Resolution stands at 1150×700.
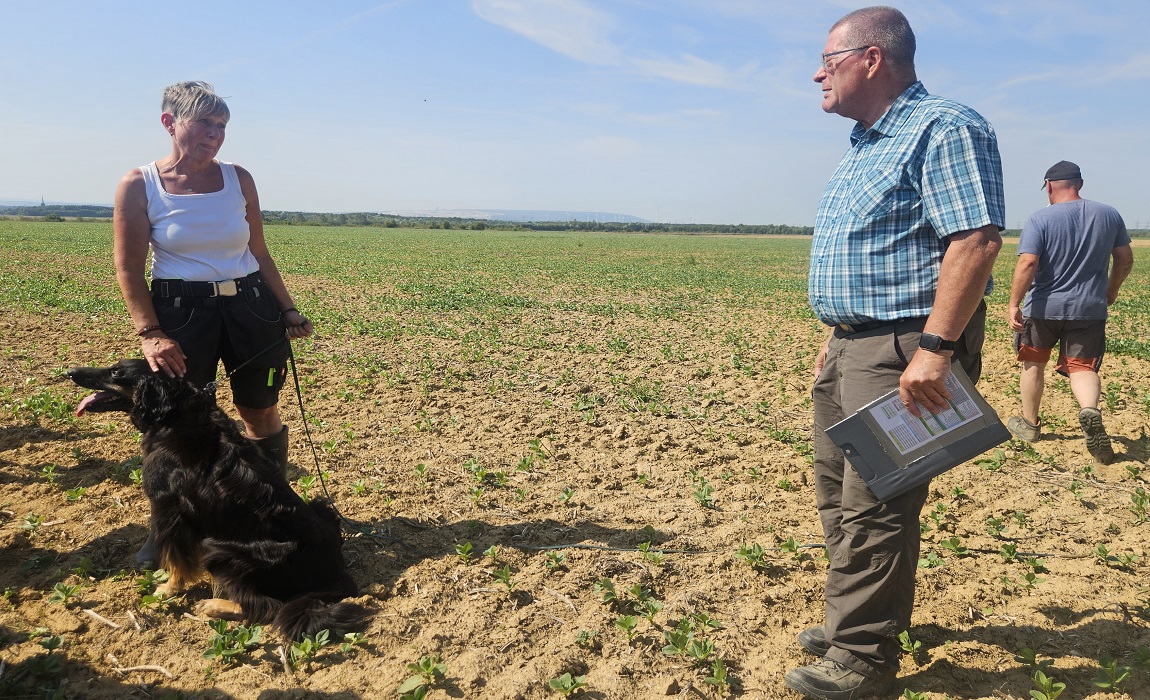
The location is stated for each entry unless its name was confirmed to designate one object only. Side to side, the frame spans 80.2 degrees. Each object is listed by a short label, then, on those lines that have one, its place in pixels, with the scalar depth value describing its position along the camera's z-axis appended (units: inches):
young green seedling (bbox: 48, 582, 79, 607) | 123.6
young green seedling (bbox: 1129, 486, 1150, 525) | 168.2
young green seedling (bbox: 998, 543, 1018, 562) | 147.4
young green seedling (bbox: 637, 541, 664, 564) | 145.9
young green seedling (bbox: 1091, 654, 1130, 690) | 102.0
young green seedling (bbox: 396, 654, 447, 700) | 103.4
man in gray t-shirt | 205.5
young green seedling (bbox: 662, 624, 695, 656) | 114.1
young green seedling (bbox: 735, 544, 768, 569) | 145.1
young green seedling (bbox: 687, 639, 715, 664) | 112.1
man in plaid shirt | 91.4
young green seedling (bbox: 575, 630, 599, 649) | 118.3
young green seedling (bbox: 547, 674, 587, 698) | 104.7
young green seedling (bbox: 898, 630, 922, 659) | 111.3
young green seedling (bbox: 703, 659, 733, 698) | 107.1
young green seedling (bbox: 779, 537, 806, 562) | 149.9
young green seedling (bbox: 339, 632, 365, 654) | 114.7
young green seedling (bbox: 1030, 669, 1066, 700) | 100.7
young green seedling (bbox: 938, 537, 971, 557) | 150.1
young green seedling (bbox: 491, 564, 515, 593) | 135.5
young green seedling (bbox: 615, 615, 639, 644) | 119.5
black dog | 122.3
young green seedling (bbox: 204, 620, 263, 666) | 111.0
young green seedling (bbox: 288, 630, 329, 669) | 112.0
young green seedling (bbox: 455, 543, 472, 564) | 145.3
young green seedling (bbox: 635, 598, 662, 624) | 125.4
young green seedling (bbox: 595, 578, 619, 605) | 131.5
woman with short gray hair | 126.0
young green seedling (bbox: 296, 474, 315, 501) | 175.3
